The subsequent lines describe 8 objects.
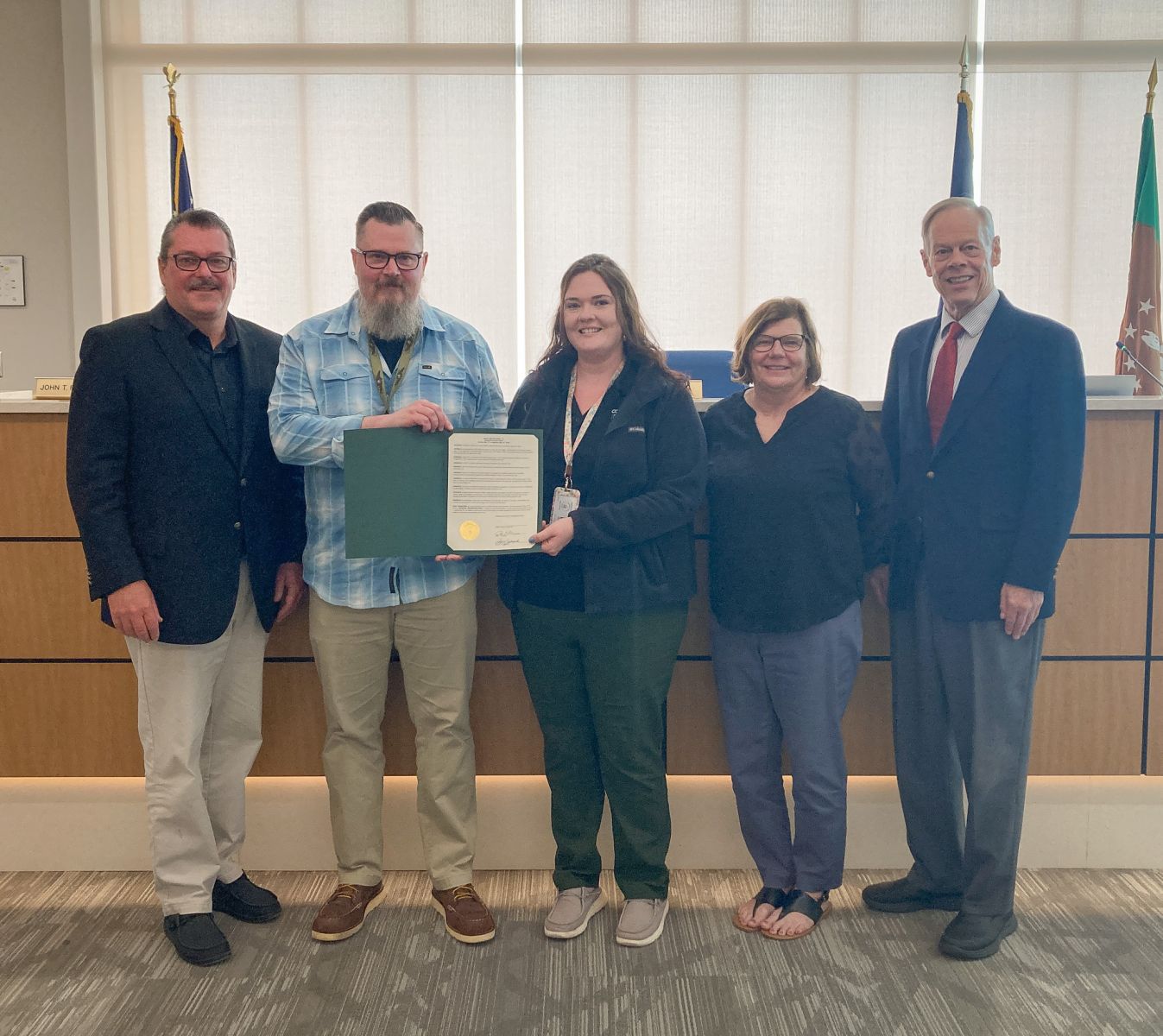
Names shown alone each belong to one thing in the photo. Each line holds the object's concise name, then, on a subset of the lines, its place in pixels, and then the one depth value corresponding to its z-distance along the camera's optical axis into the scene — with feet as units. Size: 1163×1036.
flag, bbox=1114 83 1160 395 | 13.76
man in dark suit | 6.37
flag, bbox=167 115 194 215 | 13.71
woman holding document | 6.56
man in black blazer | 6.36
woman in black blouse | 6.68
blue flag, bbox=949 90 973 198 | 13.96
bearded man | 6.70
